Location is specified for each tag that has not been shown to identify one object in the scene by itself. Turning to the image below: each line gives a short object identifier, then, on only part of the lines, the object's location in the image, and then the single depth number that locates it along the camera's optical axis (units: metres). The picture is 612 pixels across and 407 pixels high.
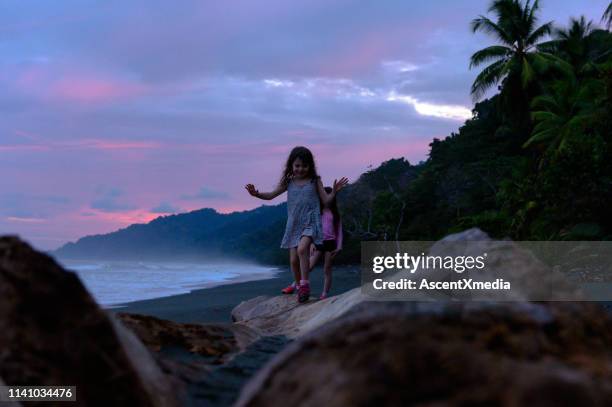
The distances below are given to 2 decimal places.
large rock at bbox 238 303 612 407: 1.41
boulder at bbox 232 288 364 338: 5.11
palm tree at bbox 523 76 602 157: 21.61
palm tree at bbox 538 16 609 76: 30.94
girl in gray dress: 6.66
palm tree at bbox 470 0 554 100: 28.48
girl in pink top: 6.90
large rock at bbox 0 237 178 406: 2.32
